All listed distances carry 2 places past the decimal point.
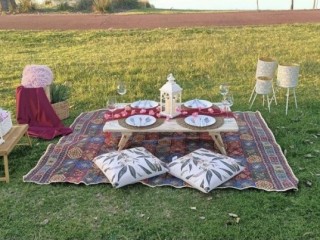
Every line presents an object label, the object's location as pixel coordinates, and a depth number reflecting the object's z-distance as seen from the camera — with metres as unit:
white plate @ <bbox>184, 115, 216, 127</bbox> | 4.53
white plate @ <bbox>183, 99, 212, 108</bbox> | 5.05
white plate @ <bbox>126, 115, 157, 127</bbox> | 4.59
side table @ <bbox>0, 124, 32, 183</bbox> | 4.20
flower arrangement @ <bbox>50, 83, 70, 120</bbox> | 5.87
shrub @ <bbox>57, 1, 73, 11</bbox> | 17.72
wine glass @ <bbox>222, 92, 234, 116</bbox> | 4.95
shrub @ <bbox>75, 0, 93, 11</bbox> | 17.75
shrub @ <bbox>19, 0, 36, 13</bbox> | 16.95
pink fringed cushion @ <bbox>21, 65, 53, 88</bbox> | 5.50
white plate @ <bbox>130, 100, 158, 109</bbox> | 5.04
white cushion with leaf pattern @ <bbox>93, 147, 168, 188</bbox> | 4.05
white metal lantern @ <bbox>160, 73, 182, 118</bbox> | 4.70
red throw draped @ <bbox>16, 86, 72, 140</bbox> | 5.36
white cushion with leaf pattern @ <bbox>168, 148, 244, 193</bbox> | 3.97
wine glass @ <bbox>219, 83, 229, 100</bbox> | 5.03
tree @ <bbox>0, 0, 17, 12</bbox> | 16.95
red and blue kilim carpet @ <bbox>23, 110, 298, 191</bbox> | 4.14
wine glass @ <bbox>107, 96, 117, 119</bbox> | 4.99
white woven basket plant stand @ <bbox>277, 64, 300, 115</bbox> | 5.67
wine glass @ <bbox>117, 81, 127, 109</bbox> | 5.20
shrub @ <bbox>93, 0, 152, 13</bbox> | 16.61
